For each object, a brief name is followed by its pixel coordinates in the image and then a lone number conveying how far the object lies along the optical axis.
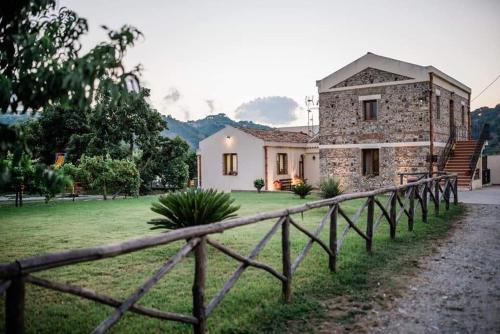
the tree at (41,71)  2.59
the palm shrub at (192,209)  7.22
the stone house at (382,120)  19.22
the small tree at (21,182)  14.31
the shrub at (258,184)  24.38
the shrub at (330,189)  14.62
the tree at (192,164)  32.81
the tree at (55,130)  28.05
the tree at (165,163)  26.22
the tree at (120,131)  24.69
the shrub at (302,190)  18.33
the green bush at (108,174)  19.41
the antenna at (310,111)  35.59
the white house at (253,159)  25.56
